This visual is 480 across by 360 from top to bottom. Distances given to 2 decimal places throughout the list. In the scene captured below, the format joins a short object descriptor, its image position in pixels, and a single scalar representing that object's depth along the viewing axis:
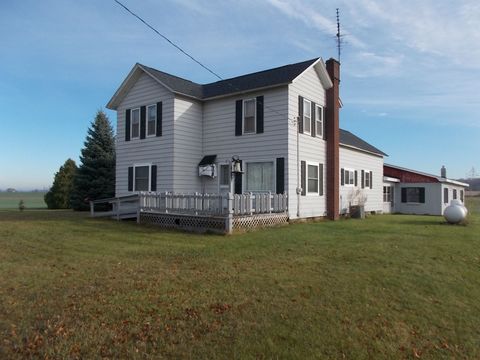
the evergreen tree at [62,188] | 28.78
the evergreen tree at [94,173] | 25.06
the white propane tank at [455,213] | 16.02
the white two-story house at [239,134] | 15.41
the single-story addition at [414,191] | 25.89
